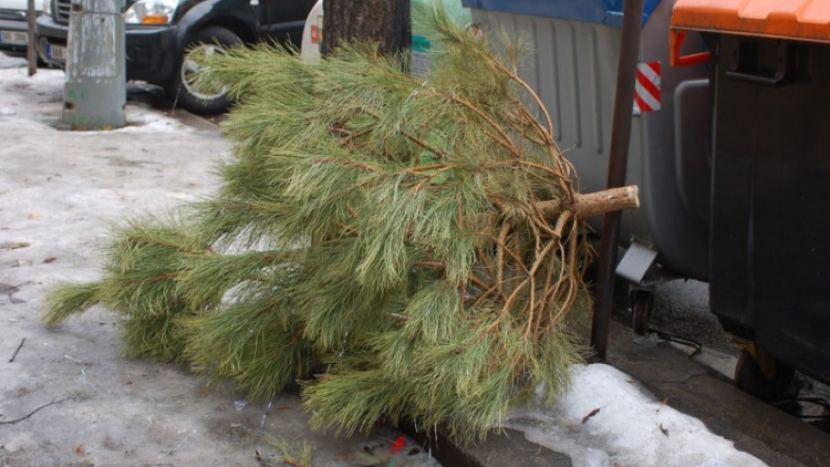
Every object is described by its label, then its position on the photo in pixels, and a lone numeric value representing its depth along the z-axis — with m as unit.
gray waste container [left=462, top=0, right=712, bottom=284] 4.07
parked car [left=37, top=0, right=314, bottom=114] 9.71
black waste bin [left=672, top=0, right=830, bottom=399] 3.27
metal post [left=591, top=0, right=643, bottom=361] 3.75
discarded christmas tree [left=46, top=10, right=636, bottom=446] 3.19
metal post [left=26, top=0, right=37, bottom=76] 10.55
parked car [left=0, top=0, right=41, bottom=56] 11.37
